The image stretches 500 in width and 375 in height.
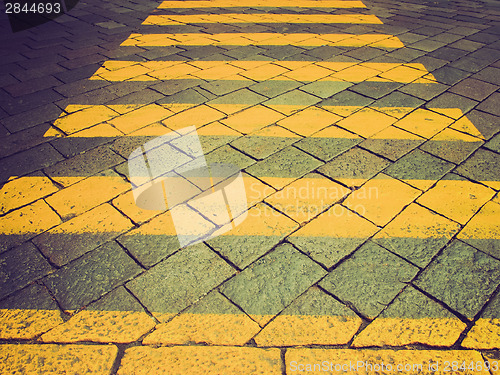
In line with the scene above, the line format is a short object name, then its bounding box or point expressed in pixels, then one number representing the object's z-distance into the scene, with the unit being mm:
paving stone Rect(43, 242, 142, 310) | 1869
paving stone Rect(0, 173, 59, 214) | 2451
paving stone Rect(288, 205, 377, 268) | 2076
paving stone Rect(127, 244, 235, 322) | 1846
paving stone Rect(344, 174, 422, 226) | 2328
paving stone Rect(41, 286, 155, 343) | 1692
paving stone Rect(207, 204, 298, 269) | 2078
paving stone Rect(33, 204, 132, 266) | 2098
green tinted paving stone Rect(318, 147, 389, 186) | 2609
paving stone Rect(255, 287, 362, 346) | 1671
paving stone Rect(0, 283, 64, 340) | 1722
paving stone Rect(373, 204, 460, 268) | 2064
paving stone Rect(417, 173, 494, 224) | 2328
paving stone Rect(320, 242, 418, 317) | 1834
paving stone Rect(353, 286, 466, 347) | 1664
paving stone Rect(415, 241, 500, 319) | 1824
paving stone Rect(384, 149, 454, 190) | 2580
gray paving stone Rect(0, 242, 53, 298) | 1938
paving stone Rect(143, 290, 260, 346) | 1678
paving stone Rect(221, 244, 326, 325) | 1816
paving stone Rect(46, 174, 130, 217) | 2406
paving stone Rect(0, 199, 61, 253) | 2188
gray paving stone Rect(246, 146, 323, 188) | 2611
